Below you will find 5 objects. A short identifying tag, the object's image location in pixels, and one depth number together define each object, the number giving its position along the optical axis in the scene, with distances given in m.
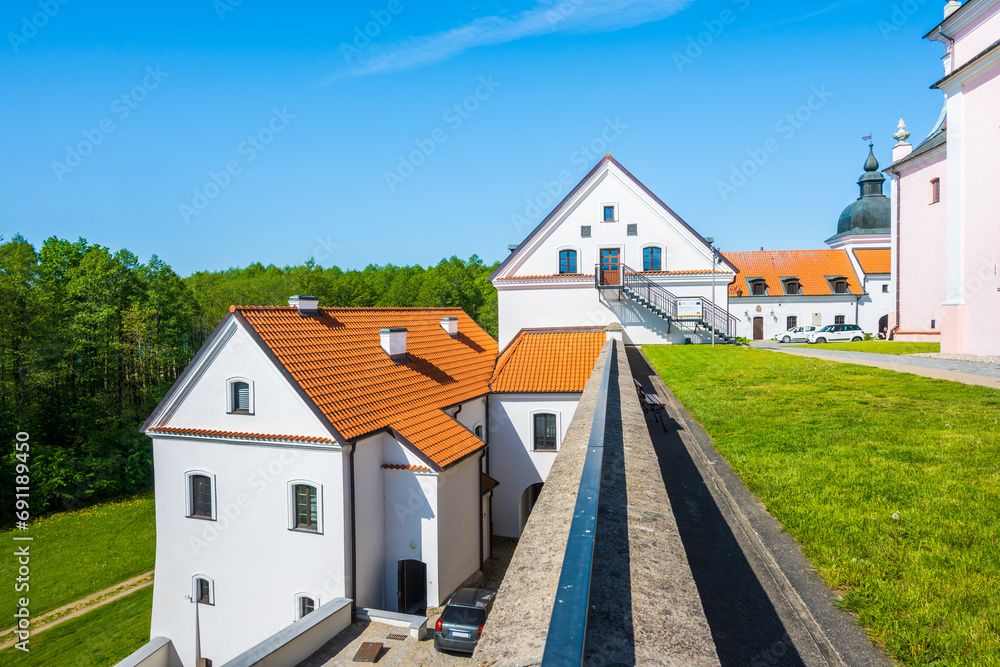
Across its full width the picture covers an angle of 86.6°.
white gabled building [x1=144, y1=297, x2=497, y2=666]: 13.45
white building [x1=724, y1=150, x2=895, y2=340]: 45.19
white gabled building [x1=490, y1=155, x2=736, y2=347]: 23.58
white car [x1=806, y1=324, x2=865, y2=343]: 36.88
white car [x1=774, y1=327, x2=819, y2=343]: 38.41
